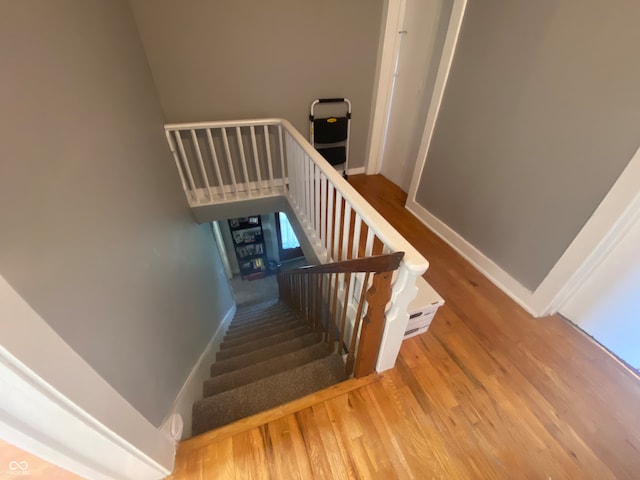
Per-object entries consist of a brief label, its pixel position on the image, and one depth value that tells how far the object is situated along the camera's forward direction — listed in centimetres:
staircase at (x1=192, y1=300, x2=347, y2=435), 138
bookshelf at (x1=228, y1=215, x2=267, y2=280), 417
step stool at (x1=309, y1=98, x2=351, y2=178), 271
